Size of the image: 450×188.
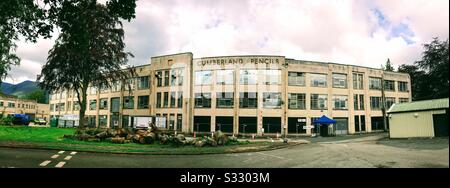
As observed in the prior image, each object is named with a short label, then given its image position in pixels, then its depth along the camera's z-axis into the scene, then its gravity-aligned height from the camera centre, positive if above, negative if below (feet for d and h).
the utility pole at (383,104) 155.94 +6.40
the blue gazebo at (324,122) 127.95 -3.65
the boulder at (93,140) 73.68 -7.54
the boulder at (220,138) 75.32 -6.95
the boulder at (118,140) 72.00 -7.36
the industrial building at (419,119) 80.23 -1.37
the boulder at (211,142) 71.72 -7.65
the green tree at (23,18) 38.37 +14.78
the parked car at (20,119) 175.48 -4.90
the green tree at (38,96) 465.47 +27.21
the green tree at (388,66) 299.97 +55.39
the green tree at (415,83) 126.77 +17.00
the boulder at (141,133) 77.18 -5.87
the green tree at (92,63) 117.29 +22.51
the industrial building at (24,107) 346.33 +7.69
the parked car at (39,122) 233.78 -8.68
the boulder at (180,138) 71.72 -6.67
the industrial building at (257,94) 136.98 +10.74
